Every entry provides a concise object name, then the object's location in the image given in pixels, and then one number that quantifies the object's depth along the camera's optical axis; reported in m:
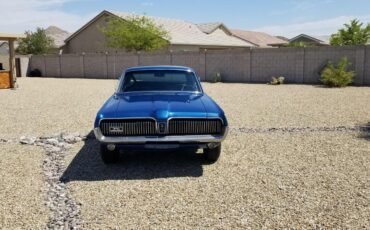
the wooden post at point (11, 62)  20.58
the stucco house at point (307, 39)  43.58
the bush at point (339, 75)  19.94
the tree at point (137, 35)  33.19
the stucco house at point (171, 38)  37.12
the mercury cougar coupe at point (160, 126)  5.64
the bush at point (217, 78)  25.28
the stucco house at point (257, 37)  58.00
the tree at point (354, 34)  25.97
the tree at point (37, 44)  45.78
